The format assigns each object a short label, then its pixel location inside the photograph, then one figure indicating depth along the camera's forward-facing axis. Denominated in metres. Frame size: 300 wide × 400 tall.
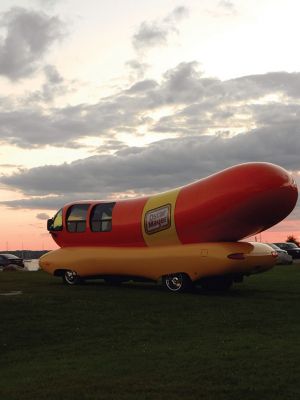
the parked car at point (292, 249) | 46.42
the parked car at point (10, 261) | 41.88
